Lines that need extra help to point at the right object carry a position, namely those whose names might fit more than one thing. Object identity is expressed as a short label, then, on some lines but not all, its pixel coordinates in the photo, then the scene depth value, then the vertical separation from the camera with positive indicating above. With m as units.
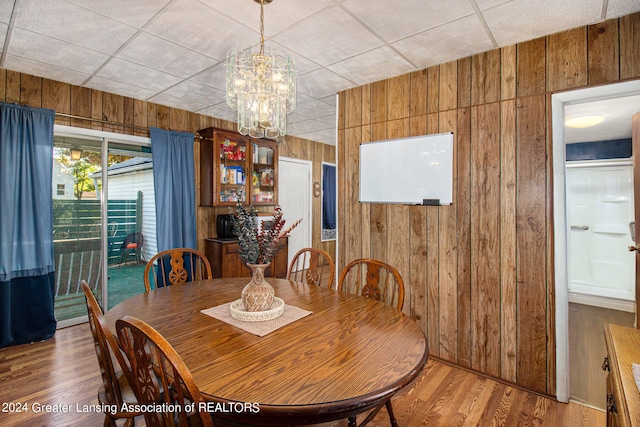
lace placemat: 1.42 -0.53
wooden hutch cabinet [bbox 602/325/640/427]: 0.85 -0.55
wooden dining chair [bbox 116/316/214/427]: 0.81 -0.45
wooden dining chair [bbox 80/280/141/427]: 1.09 -0.60
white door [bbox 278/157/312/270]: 5.47 +0.24
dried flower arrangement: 1.51 -0.14
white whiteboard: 2.68 +0.34
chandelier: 1.94 +0.79
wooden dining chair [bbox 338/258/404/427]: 1.77 -0.49
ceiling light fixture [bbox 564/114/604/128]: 3.30 +0.91
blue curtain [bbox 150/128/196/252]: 3.70 +0.29
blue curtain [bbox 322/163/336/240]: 6.24 +0.16
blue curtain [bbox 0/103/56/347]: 2.79 -0.11
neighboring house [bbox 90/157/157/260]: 3.75 +0.28
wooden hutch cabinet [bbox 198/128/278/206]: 4.02 +0.57
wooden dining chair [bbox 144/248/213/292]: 2.37 -0.44
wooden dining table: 0.93 -0.55
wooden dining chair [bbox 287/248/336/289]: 2.34 -0.45
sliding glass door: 3.33 -0.04
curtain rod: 3.13 +0.97
